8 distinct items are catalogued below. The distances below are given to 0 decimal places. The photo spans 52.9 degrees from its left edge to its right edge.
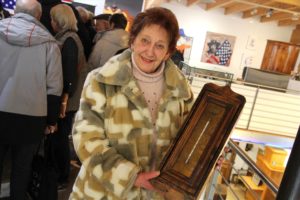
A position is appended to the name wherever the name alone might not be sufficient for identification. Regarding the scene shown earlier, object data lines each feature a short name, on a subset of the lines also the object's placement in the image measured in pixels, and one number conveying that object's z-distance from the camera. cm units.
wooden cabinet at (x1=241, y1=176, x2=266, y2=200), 875
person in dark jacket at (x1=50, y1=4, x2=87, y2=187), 214
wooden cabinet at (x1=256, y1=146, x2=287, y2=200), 732
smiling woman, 102
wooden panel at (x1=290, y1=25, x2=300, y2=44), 1113
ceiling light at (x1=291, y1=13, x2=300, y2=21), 868
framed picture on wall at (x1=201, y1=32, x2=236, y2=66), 1091
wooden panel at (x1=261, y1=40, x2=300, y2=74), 1112
